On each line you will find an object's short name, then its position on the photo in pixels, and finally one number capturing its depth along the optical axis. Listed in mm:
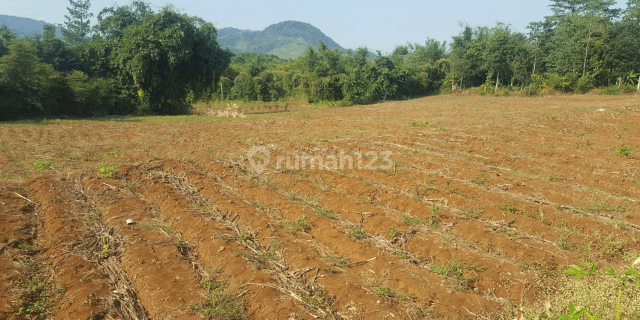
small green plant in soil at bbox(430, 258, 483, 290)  4461
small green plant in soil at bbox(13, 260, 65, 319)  3734
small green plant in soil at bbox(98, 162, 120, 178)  8164
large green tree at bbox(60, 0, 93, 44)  45656
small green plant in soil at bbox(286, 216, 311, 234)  5728
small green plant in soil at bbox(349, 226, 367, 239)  5535
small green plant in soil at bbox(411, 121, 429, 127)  15031
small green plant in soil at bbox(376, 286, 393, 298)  4137
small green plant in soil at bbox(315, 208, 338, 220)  6256
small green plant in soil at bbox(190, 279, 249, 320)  3746
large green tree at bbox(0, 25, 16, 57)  25203
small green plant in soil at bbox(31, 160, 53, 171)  8547
